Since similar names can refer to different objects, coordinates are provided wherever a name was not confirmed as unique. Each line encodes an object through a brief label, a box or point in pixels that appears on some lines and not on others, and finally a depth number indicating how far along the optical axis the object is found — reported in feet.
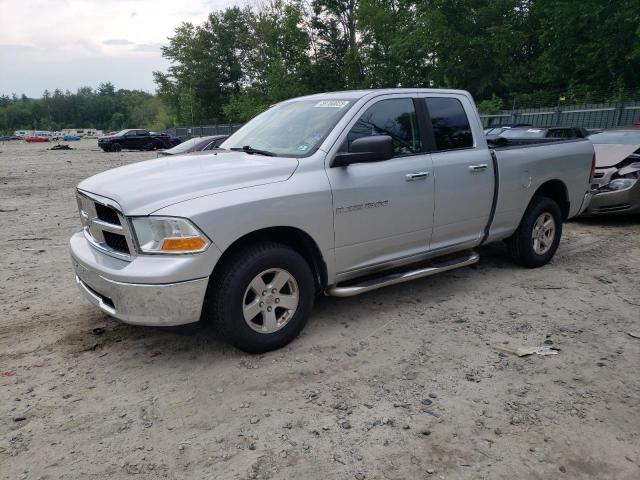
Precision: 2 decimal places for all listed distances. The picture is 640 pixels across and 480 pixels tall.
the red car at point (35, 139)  195.00
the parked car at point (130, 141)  105.81
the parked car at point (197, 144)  43.35
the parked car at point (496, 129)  43.80
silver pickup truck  10.50
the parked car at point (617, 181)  25.66
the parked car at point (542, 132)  38.78
